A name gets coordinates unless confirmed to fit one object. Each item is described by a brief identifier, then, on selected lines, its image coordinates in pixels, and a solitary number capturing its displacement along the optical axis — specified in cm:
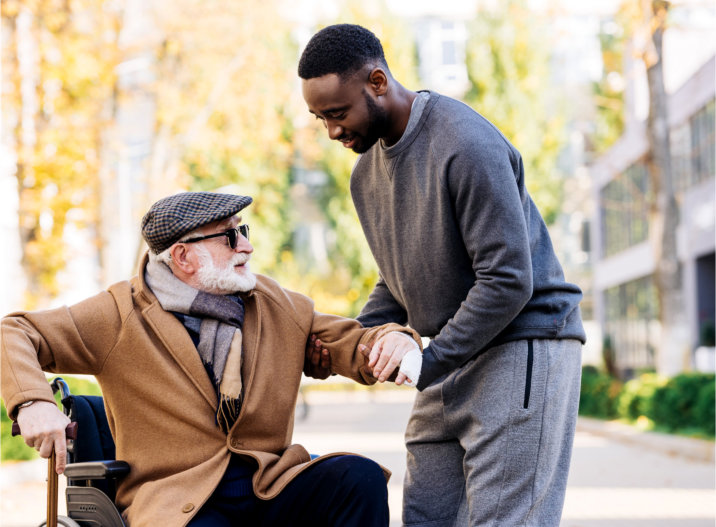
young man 304
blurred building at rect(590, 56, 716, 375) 2391
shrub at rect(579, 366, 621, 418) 1783
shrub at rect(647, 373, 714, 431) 1330
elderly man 325
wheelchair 335
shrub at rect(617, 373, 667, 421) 1489
